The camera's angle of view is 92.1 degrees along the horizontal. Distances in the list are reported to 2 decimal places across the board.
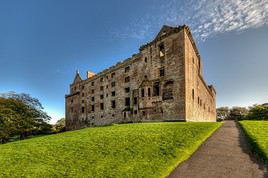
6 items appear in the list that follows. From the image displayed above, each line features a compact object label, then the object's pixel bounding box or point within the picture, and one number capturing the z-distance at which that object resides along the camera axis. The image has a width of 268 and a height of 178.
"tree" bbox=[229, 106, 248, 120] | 59.02
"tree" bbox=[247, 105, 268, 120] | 38.68
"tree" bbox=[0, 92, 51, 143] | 24.42
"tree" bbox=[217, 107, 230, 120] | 66.41
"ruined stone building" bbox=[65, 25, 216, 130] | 22.76
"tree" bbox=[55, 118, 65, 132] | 43.78
